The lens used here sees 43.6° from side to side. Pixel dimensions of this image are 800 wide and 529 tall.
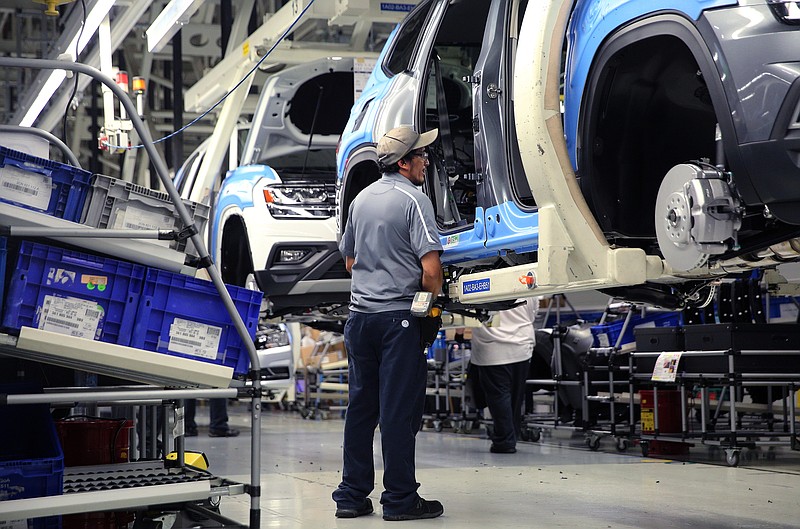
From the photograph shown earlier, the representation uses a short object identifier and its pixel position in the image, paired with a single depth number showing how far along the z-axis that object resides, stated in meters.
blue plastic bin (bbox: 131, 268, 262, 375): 3.76
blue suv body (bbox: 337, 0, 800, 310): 3.26
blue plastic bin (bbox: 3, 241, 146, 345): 3.52
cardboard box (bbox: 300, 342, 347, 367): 15.61
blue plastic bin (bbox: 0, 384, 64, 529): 3.61
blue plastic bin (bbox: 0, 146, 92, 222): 3.56
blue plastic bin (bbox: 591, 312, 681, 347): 9.23
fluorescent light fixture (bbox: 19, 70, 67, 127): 11.30
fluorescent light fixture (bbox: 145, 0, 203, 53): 8.75
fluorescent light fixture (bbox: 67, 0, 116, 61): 9.09
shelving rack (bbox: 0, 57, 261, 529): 3.49
